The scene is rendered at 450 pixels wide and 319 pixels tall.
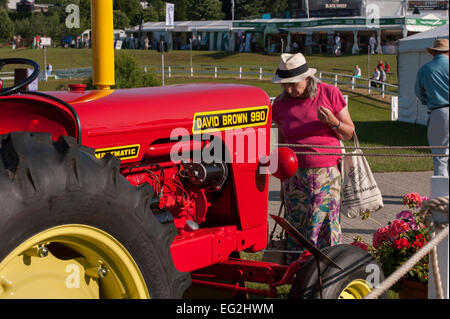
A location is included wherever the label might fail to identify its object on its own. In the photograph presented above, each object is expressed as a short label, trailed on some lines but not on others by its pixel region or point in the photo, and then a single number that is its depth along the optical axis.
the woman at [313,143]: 4.57
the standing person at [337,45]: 49.75
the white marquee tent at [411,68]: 18.36
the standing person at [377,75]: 34.47
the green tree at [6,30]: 25.30
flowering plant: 4.28
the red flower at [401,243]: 4.39
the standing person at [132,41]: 65.62
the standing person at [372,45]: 45.75
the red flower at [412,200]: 5.00
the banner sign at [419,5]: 38.78
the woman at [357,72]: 35.88
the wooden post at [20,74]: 4.11
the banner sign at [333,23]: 45.21
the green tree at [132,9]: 77.50
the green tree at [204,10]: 79.62
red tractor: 2.32
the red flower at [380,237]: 4.64
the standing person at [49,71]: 39.25
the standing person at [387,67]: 39.78
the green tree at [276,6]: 85.69
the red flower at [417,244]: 4.41
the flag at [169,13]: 30.44
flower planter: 4.13
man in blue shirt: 6.79
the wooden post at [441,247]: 2.94
